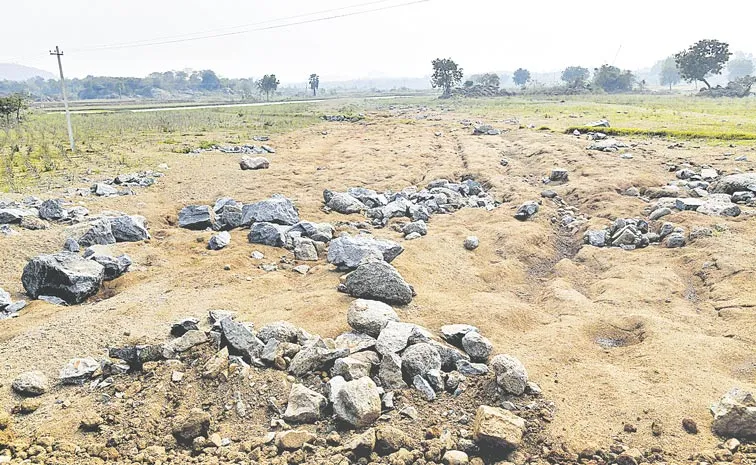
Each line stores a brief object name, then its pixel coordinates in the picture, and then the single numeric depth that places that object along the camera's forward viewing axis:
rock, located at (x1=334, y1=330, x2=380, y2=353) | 5.96
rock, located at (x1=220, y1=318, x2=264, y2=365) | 5.79
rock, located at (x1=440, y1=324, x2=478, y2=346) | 6.53
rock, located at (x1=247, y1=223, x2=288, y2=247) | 10.64
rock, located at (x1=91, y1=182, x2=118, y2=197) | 14.33
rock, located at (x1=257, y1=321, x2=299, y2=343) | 6.12
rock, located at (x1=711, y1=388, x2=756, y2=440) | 4.63
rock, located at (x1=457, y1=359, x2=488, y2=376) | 5.80
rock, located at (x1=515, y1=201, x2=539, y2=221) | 12.68
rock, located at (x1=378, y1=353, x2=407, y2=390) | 5.48
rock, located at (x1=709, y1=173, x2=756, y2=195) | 12.38
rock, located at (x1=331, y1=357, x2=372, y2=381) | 5.41
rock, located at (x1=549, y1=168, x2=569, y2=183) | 16.53
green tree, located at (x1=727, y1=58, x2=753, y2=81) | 181.88
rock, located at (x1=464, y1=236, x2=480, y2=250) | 10.71
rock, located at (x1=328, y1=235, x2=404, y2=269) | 9.01
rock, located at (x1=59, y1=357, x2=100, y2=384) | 5.55
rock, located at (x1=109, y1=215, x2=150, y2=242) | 10.66
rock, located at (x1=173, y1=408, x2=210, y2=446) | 4.71
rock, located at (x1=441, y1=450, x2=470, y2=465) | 4.45
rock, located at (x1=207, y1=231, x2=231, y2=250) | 10.39
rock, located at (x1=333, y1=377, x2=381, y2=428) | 4.84
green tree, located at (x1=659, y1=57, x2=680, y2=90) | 147.88
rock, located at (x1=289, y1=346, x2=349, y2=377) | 5.61
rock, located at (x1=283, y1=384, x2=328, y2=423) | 4.96
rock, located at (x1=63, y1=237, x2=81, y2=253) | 9.88
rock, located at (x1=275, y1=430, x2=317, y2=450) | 4.60
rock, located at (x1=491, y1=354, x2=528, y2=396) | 5.38
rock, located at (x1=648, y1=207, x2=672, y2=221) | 11.74
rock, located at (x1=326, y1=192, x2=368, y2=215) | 13.48
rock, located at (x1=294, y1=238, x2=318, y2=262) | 10.05
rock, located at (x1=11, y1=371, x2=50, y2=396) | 5.36
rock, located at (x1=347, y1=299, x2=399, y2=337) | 6.39
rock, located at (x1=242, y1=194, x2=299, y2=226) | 11.59
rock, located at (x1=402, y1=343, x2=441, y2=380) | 5.62
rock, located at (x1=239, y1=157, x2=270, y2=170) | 19.30
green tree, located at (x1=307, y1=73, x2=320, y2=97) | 132.75
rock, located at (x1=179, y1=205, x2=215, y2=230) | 11.85
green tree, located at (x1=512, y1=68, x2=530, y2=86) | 168.25
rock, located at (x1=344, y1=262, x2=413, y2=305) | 7.64
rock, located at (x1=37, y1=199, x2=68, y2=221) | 11.56
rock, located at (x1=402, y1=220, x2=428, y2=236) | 11.58
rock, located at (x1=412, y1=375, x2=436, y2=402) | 5.35
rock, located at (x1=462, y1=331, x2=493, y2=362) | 6.13
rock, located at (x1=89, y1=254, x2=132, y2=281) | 8.82
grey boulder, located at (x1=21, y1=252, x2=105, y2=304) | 8.01
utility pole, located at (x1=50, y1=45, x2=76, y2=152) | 23.28
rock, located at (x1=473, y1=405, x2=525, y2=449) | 4.59
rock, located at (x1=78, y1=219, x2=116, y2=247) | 10.30
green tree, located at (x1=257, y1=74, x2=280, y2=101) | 104.81
